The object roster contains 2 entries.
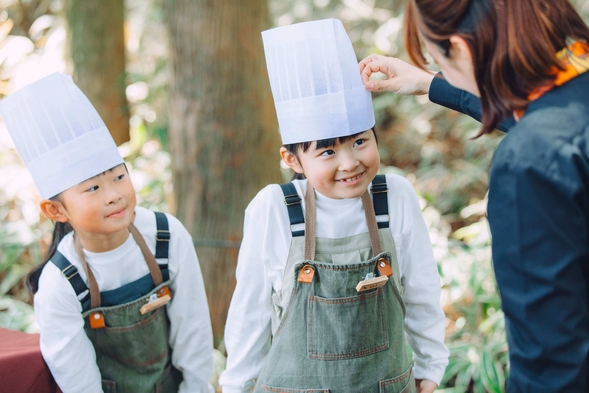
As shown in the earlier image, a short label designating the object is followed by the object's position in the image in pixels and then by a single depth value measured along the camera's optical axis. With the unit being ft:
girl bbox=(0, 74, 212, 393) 6.52
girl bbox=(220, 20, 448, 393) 5.85
